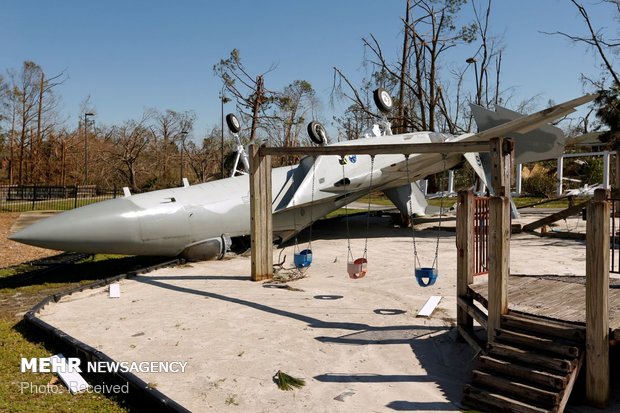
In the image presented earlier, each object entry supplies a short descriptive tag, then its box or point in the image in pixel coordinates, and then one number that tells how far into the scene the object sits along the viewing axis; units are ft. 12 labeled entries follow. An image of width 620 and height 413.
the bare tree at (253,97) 119.55
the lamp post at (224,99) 123.24
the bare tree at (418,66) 110.42
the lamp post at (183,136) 154.40
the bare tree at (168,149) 158.68
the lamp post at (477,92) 137.08
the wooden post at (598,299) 13.78
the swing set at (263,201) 30.25
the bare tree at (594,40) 72.82
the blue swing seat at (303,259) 30.14
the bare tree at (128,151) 129.18
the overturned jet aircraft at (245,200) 32.45
